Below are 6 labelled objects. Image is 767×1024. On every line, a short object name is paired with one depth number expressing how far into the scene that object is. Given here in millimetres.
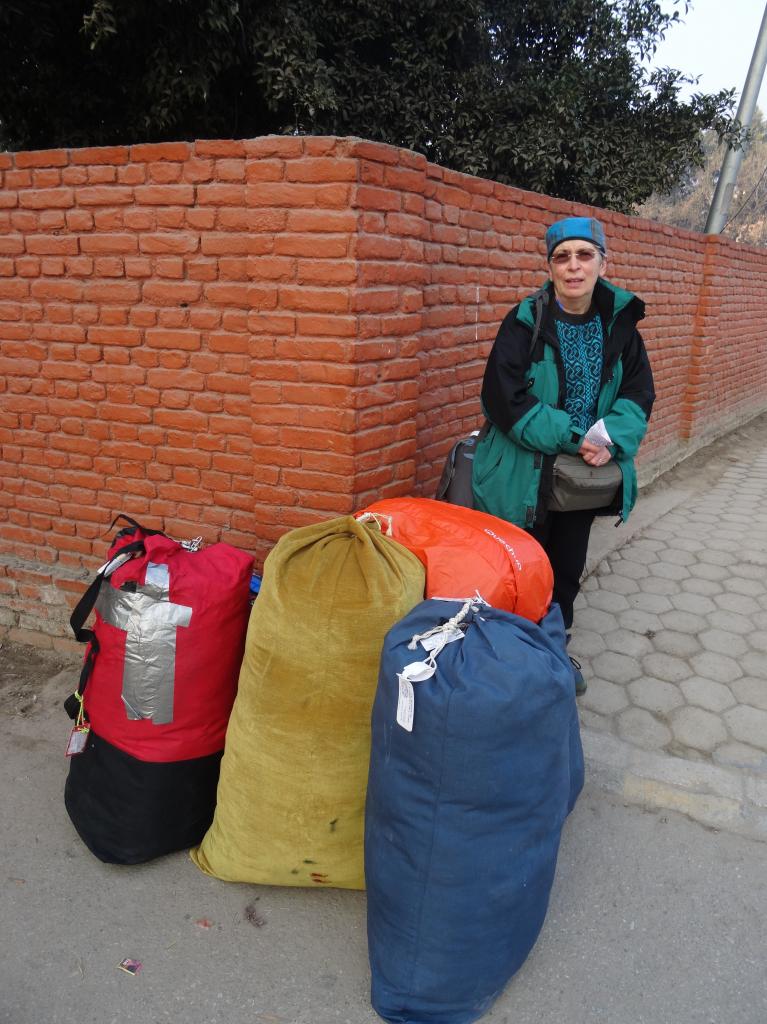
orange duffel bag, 2070
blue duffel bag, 1646
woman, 2518
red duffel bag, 2143
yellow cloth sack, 1949
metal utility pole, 8477
